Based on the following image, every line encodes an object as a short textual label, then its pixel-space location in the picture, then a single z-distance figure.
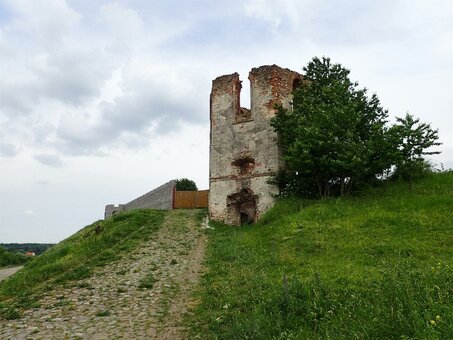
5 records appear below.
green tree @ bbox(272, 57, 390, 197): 15.96
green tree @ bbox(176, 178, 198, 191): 29.70
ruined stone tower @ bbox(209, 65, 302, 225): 19.47
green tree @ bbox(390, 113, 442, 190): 16.14
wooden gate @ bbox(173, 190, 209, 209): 25.98
